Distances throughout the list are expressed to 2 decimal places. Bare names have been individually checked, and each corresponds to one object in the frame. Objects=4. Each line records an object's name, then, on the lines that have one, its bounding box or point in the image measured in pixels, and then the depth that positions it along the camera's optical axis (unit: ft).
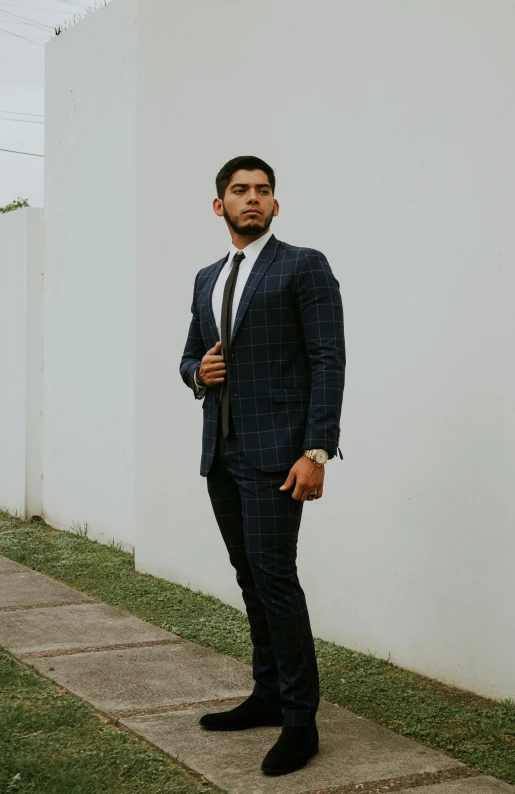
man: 10.25
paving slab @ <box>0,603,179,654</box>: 15.06
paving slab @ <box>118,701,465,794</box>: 9.97
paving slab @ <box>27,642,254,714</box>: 12.57
